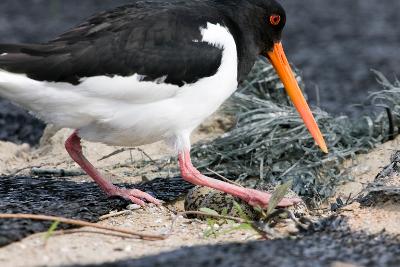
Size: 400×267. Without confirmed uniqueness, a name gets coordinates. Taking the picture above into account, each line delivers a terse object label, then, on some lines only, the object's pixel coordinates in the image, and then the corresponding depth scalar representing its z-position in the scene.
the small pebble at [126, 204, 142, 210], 9.55
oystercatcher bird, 8.74
